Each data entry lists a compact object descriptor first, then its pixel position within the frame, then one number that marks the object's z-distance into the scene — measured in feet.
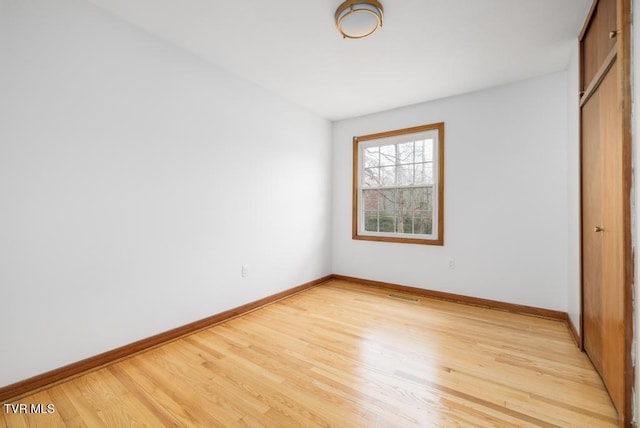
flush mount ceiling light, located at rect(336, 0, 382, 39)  6.32
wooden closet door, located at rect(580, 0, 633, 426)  4.54
